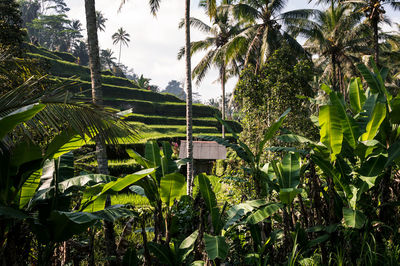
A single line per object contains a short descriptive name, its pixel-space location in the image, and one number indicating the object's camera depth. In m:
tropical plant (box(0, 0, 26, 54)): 7.55
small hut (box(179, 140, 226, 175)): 16.83
